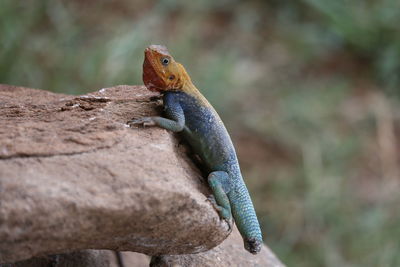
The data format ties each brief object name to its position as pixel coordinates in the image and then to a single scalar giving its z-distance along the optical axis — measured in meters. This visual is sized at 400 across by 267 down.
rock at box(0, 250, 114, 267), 4.93
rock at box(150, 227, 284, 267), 4.92
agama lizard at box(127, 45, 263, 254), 4.85
